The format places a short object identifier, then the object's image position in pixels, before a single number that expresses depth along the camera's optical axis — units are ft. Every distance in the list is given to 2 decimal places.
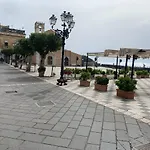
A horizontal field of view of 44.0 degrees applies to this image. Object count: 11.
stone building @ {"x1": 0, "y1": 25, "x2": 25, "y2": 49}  180.86
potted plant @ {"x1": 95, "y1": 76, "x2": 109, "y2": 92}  32.68
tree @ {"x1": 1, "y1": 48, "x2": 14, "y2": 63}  135.02
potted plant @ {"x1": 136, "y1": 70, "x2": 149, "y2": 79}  66.00
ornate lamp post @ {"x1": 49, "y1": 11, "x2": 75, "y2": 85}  37.27
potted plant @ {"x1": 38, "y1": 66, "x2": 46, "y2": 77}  56.44
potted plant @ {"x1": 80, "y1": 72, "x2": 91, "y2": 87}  37.91
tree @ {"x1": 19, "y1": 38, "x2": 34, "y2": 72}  73.92
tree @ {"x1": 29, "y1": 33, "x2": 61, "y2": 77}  54.65
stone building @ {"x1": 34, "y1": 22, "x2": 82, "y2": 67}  151.43
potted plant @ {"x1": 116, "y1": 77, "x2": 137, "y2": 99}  26.99
